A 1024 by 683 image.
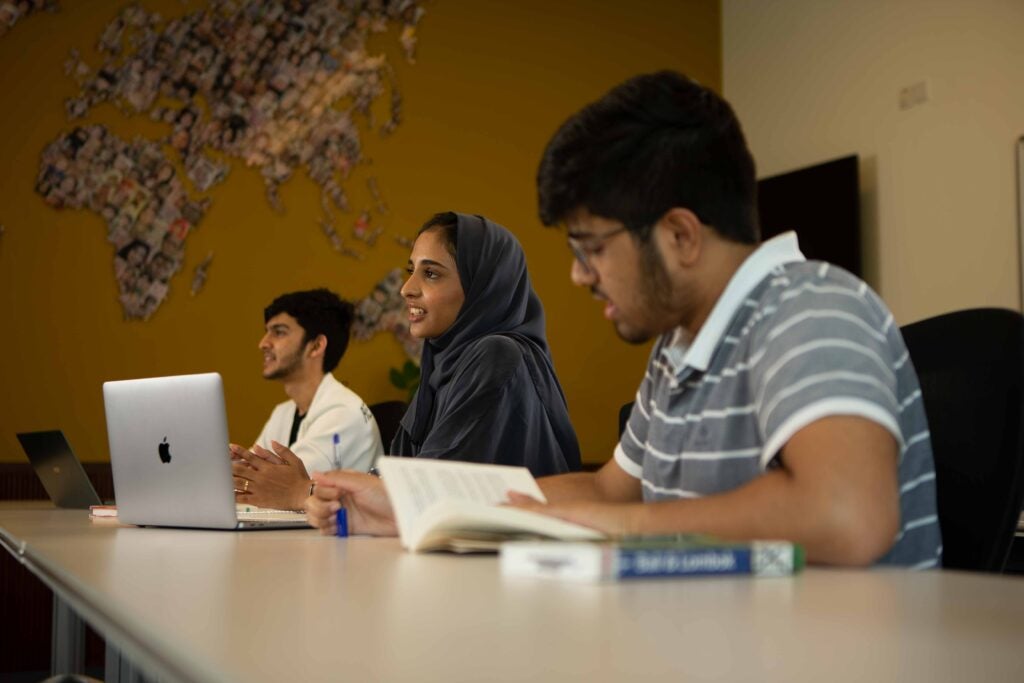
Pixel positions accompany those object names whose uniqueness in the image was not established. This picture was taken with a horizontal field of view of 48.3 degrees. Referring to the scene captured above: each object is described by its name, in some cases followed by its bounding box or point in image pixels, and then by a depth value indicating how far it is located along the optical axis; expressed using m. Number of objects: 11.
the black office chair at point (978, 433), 1.26
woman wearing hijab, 2.23
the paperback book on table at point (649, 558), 0.86
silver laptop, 1.66
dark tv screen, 4.52
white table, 0.56
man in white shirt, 1.96
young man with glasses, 1.09
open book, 1.02
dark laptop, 2.56
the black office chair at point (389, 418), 3.31
